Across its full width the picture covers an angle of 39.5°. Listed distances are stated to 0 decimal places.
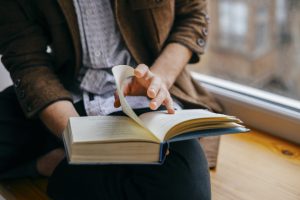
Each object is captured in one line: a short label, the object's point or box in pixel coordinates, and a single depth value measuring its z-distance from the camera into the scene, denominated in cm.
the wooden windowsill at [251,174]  99
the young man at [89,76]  82
